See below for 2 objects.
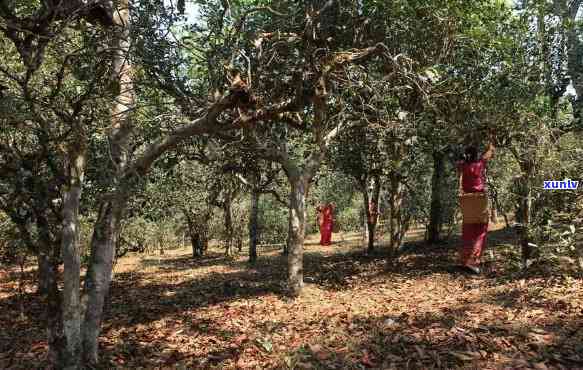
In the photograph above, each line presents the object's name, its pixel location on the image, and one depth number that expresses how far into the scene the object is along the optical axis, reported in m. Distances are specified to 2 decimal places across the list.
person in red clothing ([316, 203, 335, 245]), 23.98
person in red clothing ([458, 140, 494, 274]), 9.41
